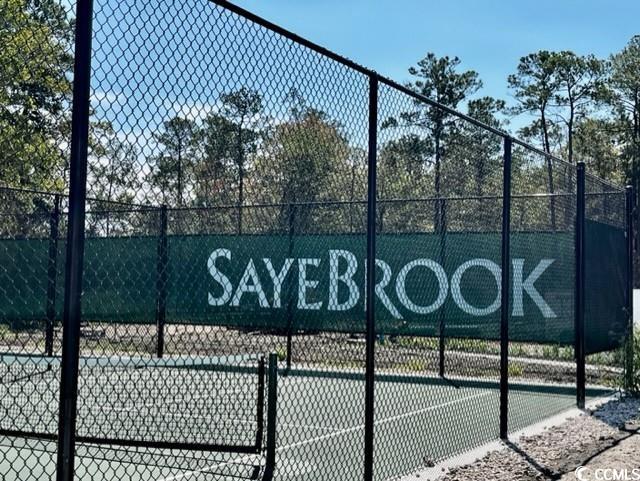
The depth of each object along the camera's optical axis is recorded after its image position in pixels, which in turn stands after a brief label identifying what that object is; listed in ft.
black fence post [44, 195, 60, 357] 29.86
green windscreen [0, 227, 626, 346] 26.27
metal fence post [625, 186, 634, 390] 25.89
